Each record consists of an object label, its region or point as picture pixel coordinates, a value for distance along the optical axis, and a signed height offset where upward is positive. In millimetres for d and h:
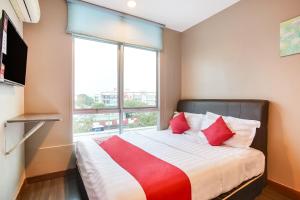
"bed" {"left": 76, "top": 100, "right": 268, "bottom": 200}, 1345 -628
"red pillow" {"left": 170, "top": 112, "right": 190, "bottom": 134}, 3059 -422
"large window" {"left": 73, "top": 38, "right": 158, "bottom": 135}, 2887 +278
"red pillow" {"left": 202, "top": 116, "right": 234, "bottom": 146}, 2326 -440
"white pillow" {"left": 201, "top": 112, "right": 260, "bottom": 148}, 2232 -395
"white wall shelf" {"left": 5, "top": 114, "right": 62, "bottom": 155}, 1683 -196
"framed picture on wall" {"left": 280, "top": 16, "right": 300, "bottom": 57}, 2043 +852
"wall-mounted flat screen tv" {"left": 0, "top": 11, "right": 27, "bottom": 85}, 1325 +476
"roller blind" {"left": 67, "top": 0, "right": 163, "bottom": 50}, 2666 +1410
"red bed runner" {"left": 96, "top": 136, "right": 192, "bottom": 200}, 1268 -628
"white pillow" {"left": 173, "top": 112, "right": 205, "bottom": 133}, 2998 -355
